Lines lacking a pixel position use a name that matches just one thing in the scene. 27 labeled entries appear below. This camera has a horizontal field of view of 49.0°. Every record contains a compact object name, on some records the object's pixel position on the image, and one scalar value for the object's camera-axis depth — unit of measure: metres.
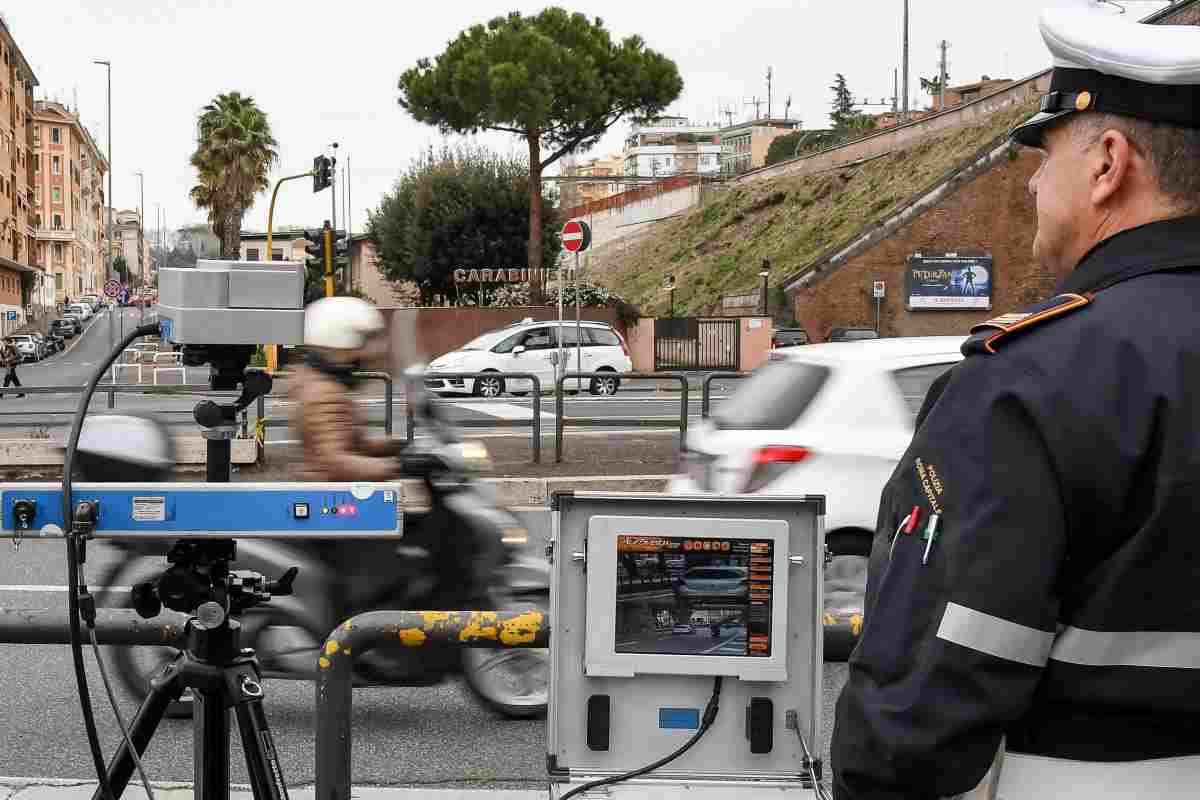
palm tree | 46.81
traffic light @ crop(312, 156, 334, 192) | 24.08
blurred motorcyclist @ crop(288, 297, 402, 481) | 5.09
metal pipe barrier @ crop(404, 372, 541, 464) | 12.66
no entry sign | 21.12
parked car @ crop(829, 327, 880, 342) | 41.89
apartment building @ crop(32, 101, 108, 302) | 105.44
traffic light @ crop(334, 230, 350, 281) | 23.83
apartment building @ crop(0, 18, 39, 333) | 70.12
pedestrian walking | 29.12
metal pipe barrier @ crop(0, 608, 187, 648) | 3.33
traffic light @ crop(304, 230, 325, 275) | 23.98
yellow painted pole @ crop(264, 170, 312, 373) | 23.20
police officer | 1.38
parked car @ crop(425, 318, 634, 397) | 26.17
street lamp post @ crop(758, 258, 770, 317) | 45.94
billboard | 45.00
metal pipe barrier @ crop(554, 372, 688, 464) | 12.66
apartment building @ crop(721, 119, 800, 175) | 119.94
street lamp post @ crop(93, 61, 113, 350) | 41.39
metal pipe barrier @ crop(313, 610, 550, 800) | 3.02
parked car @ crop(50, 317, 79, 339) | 71.44
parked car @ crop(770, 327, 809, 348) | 43.00
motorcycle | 5.14
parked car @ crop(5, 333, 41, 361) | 55.94
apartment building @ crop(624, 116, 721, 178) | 123.69
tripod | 2.62
